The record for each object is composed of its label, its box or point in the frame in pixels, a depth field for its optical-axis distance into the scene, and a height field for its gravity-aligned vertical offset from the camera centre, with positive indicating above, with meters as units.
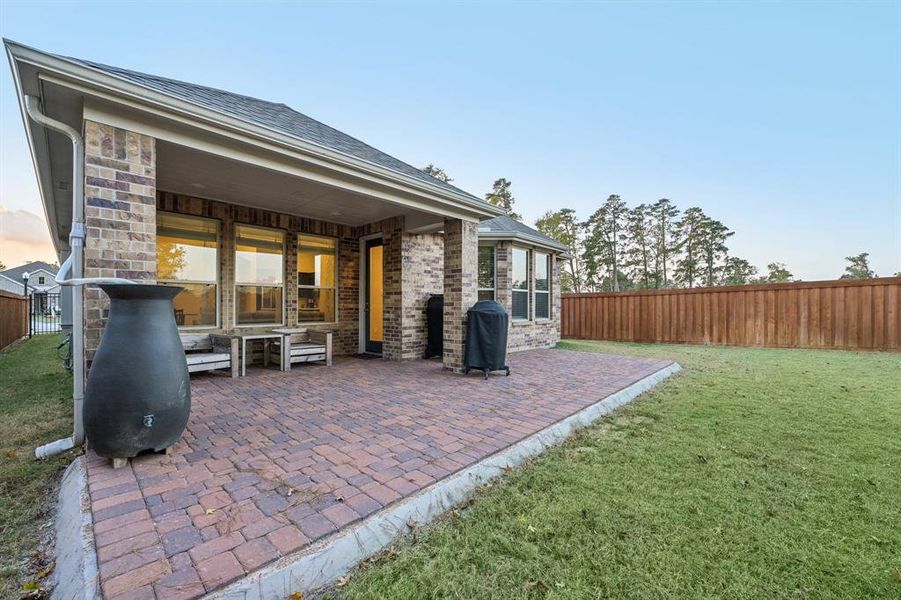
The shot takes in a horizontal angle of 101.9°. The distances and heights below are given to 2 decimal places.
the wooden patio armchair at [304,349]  6.10 -0.89
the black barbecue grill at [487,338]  5.58 -0.62
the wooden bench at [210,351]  4.99 -0.81
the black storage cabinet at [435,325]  7.41 -0.56
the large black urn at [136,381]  2.33 -0.55
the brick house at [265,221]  2.97 +1.26
